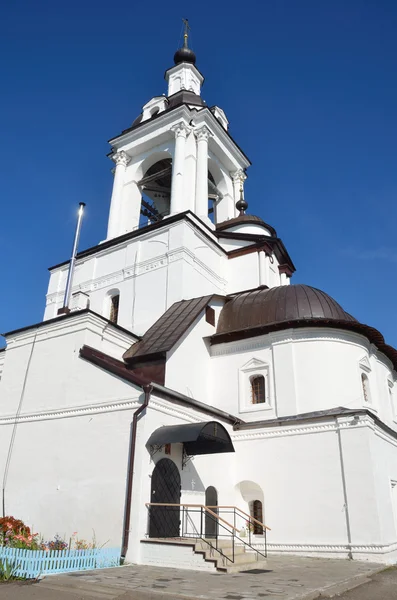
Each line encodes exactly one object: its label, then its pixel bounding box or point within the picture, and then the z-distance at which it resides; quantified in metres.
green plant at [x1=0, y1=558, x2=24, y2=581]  8.05
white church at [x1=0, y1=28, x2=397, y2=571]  11.20
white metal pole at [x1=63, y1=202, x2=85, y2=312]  17.09
